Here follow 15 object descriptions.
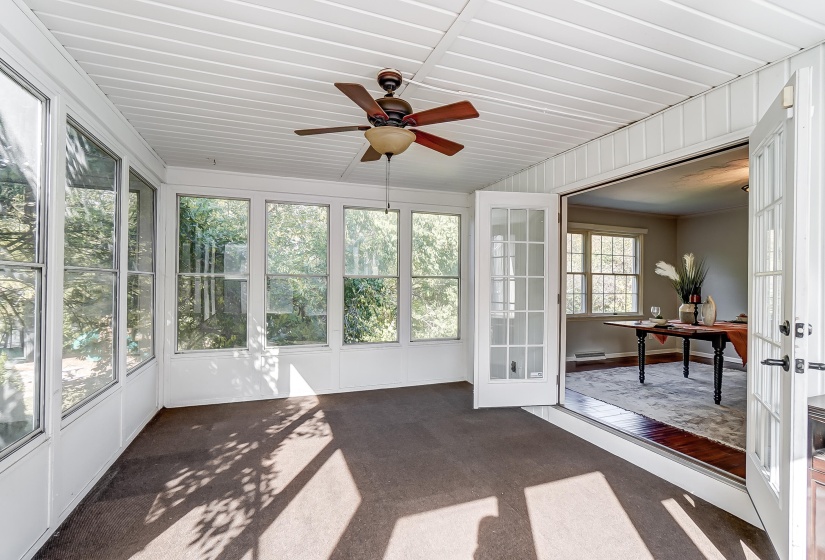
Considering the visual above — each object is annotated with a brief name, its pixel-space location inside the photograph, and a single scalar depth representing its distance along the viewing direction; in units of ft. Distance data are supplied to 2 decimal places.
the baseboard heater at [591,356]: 22.16
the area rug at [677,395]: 11.80
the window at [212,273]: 14.78
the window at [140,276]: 11.67
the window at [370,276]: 16.89
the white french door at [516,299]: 13.55
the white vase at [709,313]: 15.35
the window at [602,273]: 22.71
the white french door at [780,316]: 5.55
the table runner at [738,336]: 13.01
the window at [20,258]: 6.08
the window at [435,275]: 17.95
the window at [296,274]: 15.76
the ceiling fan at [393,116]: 7.00
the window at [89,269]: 8.20
